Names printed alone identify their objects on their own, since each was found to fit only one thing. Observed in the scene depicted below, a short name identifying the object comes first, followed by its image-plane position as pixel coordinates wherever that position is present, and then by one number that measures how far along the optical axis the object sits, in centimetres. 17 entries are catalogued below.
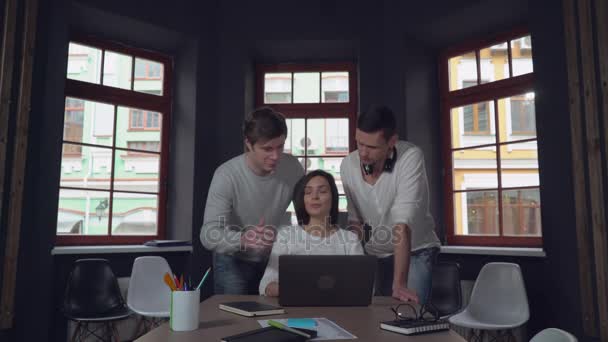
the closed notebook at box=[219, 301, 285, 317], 150
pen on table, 118
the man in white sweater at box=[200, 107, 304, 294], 227
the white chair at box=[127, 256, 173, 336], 333
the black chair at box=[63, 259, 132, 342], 304
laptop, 159
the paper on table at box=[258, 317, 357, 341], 122
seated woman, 209
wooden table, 122
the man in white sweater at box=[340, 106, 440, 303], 216
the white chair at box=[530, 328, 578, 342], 111
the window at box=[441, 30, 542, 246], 357
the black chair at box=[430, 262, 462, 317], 322
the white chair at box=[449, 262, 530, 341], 297
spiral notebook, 126
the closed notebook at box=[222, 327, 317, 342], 115
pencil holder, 130
